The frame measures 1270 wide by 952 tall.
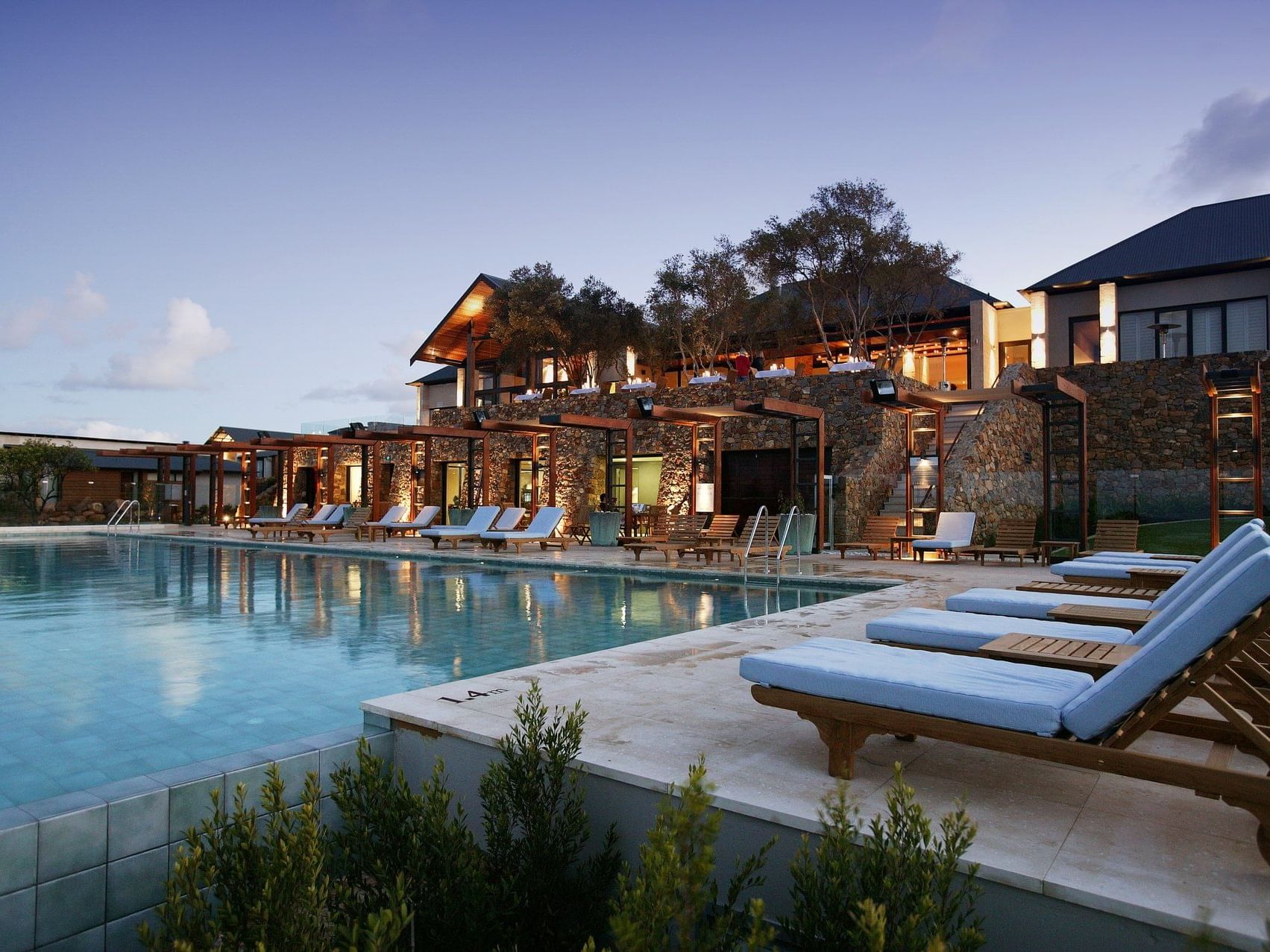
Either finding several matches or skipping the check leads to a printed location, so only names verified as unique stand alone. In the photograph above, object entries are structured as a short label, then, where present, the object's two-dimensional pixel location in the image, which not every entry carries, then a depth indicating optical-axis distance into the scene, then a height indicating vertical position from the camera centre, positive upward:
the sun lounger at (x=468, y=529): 17.28 -0.93
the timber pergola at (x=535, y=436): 18.67 +1.33
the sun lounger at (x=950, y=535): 12.93 -0.80
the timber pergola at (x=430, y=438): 20.70 +1.31
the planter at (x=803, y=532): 14.27 -0.83
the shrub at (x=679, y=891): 1.63 -0.85
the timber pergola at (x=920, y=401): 13.59 +1.51
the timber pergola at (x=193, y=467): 25.95 +0.73
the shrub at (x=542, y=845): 2.50 -1.19
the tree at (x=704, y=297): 23.86 +5.69
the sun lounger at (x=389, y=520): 20.89 -0.87
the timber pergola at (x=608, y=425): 17.59 +1.37
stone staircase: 17.91 +0.28
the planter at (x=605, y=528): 18.02 -0.92
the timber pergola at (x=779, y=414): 14.70 +1.39
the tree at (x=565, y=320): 26.19 +5.42
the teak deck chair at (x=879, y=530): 15.10 -0.82
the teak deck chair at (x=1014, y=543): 12.87 -0.91
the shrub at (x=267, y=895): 1.91 -1.03
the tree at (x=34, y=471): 29.20 +0.59
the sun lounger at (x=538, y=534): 16.23 -0.95
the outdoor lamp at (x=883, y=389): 13.48 +1.62
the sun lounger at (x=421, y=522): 19.31 -0.86
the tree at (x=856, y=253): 21.84 +6.41
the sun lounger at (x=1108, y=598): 3.15 -0.68
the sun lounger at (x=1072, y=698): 2.24 -0.69
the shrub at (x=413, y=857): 2.29 -1.13
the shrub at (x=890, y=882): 1.89 -0.95
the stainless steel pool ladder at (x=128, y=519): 25.28 -1.11
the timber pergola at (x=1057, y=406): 12.80 +1.33
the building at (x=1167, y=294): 20.81 +5.20
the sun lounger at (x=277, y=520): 22.05 -0.93
